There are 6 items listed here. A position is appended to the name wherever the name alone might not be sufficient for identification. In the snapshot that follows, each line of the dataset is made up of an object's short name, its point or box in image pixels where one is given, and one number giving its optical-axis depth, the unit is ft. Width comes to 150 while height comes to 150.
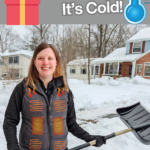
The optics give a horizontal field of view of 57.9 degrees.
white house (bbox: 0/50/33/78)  81.01
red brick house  52.60
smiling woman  4.28
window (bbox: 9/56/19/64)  83.08
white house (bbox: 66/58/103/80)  70.38
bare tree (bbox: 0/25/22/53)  76.74
